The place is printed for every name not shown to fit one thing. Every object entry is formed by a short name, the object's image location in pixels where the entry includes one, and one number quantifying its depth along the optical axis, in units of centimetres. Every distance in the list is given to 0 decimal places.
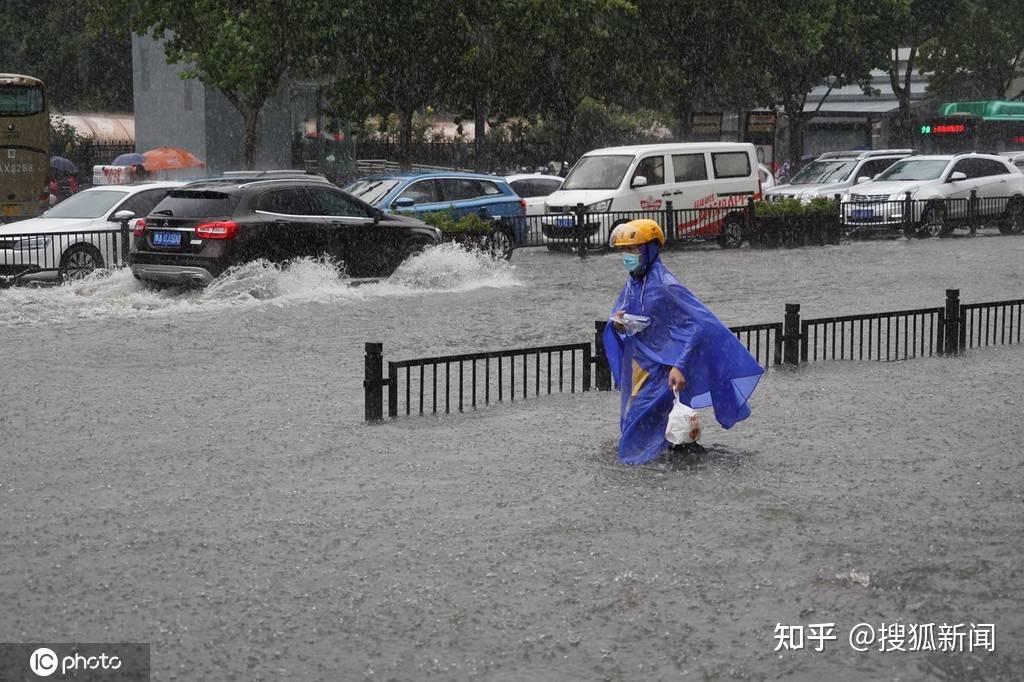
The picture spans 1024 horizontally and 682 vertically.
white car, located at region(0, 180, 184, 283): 1958
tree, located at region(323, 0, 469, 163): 3588
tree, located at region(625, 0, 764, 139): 4341
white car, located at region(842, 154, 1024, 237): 3044
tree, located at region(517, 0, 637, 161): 3894
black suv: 1817
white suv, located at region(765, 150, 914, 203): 3334
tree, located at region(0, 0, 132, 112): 6419
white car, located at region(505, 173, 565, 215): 3164
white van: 2667
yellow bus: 3269
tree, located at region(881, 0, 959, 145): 4984
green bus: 5141
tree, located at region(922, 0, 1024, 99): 5831
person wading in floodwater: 912
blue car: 2383
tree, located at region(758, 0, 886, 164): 4478
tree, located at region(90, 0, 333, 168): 3225
